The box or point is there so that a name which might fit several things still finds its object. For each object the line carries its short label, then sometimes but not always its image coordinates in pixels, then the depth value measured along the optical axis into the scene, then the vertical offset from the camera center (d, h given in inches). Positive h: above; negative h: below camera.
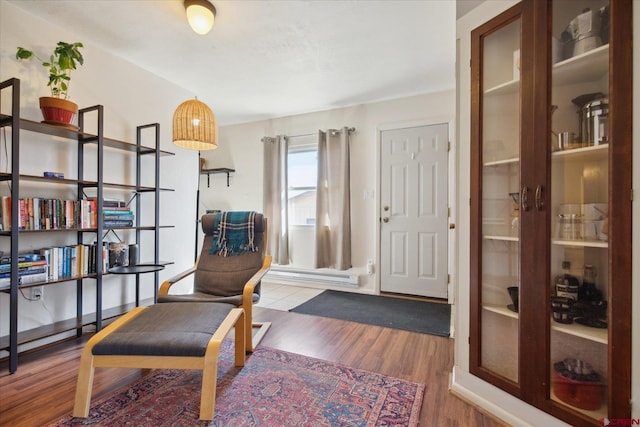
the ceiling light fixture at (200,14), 75.6 +51.5
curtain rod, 149.5 +42.1
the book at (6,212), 71.2 -0.4
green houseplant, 78.0 +32.4
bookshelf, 69.9 +6.1
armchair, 91.9 -18.9
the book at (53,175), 80.1 +9.9
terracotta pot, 78.0 +26.9
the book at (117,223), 94.2 -3.9
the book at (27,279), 70.4 -17.4
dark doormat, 104.1 -39.4
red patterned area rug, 54.6 -38.4
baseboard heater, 148.6 -34.0
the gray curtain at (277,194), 163.0 +10.0
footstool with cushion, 54.1 -26.1
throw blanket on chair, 100.9 -7.7
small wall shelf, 179.3 +24.9
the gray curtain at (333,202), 147.7 +5.3
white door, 133.5 +1.0
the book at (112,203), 93.9 +2.6
